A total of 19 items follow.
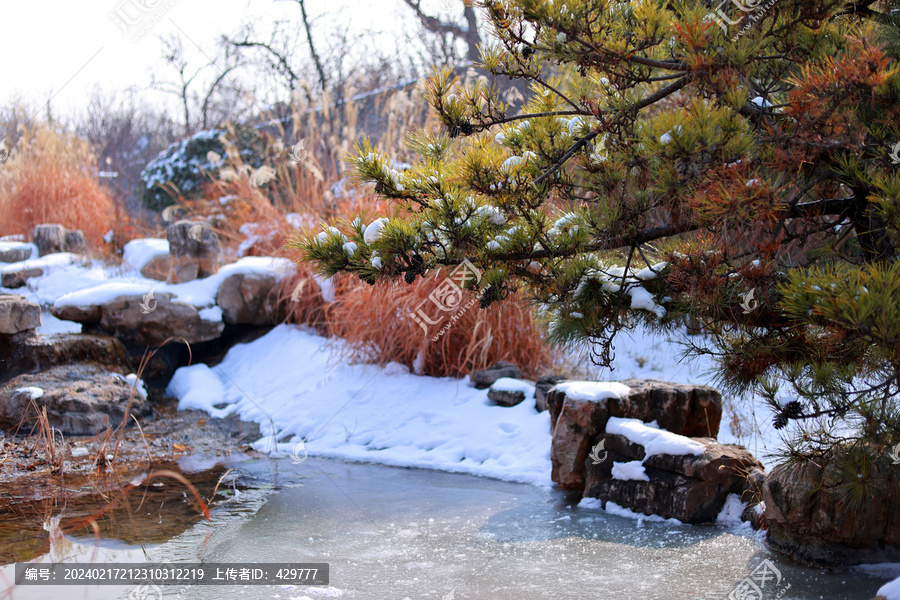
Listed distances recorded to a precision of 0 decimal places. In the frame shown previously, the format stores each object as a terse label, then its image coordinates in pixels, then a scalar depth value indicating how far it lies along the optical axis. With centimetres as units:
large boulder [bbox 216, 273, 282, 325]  584
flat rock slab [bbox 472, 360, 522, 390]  451
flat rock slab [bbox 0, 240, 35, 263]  638
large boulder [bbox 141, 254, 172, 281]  633
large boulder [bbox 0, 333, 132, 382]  482
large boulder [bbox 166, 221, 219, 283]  588
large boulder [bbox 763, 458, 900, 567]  231
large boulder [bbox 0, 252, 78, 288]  604
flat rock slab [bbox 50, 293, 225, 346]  538
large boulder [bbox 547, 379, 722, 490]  323
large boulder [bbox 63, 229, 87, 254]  681
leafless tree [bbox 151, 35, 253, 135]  1145
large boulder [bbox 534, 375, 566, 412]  413
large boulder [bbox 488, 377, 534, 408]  425
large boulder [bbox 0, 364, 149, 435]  417
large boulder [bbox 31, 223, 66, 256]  659
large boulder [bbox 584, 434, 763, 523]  284
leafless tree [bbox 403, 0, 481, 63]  787
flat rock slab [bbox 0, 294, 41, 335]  471
